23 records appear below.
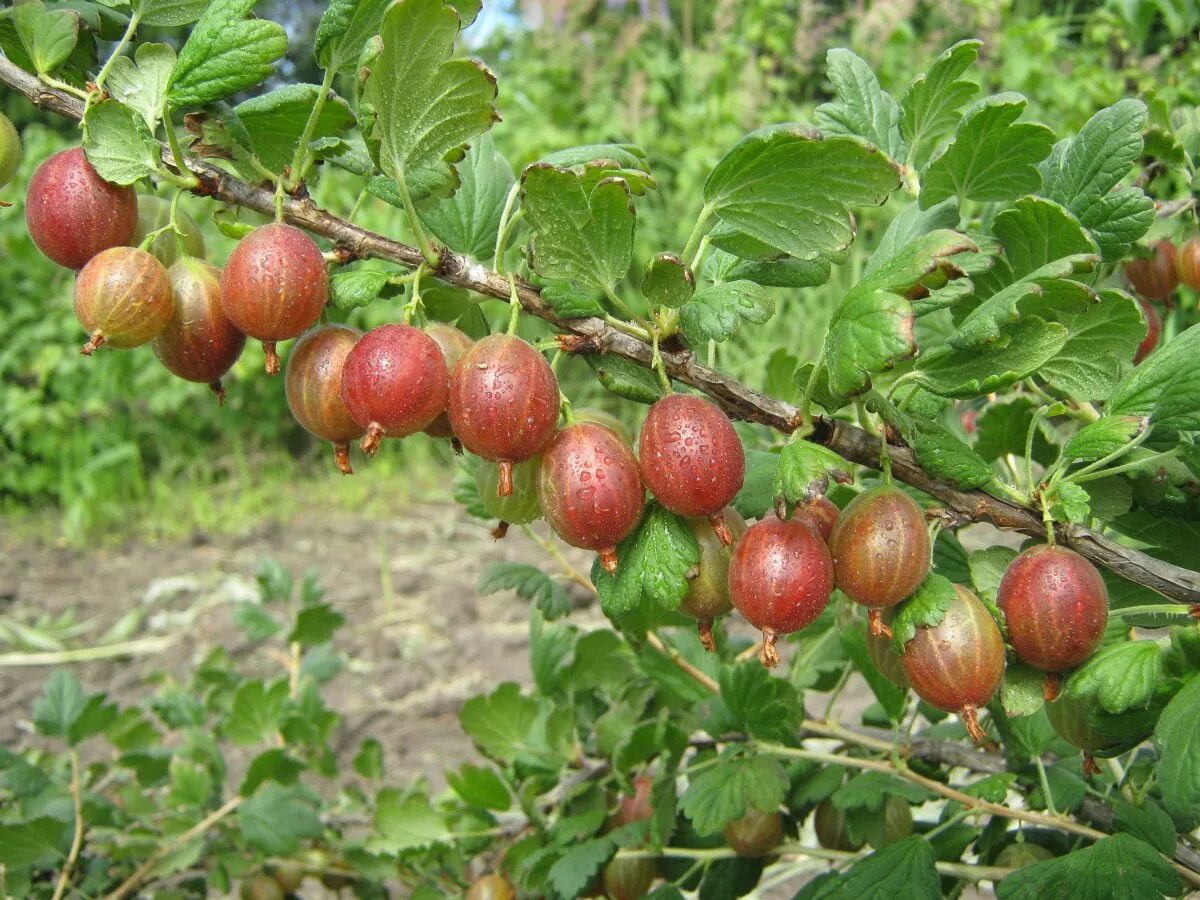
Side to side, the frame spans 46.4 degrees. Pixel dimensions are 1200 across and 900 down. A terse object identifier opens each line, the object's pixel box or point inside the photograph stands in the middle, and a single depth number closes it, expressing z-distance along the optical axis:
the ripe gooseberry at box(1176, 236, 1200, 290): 0.35
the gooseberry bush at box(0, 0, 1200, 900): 0.24
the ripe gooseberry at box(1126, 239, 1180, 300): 0.37
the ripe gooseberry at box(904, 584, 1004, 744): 0.25
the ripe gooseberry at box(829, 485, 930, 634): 0.24
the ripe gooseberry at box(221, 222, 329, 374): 0.24
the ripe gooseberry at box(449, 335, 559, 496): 0.24
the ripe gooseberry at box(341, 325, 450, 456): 0.24
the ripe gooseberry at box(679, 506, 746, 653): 0.26
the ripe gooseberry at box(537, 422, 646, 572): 0.24
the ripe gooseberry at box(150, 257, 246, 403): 0.26
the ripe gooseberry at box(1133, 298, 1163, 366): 0.35
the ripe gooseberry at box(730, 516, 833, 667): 0.24
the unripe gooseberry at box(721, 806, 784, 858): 0.36
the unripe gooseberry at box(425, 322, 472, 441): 0.26
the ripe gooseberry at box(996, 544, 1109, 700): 0.24
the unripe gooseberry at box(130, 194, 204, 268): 0.27
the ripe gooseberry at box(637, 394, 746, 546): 0.24
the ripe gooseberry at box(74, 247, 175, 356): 0.25
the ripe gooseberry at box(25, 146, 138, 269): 0.25
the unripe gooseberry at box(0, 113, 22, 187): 0.27
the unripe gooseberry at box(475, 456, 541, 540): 0.27
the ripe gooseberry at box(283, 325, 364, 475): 0.26
